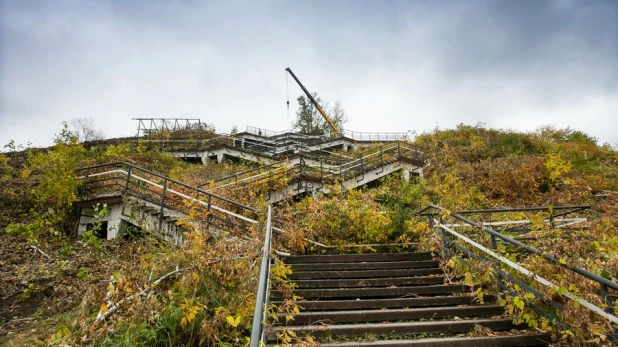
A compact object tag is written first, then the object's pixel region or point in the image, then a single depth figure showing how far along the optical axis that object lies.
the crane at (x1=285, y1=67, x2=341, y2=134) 40.41
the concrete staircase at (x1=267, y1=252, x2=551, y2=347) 4.64
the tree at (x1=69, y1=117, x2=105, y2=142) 49.88
